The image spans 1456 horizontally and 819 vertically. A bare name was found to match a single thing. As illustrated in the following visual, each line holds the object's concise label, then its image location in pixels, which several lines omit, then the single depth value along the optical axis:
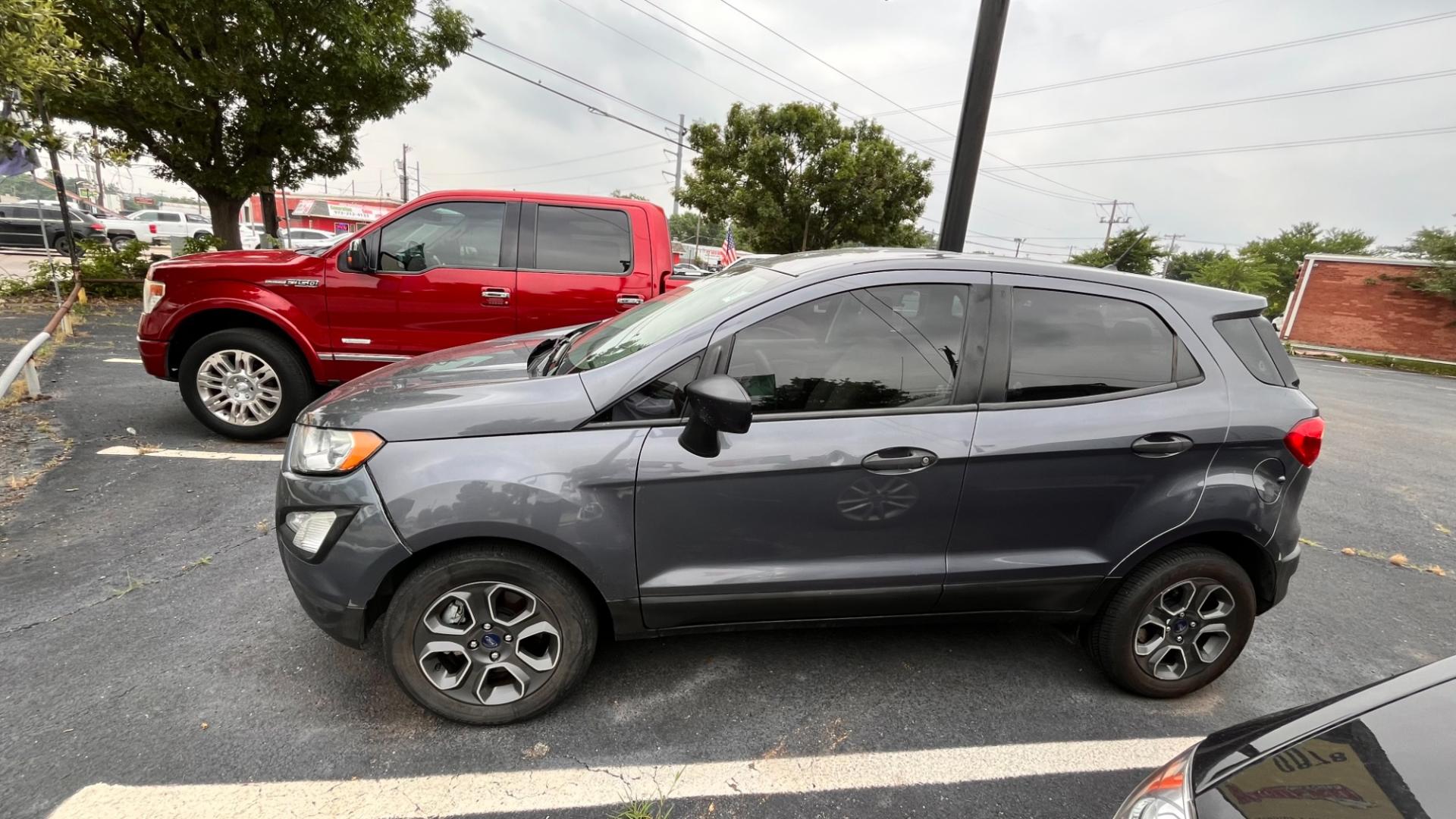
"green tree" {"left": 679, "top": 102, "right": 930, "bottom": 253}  21.11
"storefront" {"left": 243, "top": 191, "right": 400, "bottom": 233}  55.91
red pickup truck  4.79
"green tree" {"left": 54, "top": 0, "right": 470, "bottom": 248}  9.77
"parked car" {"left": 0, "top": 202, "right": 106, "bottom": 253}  19.92
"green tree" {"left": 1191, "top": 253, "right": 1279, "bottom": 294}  44.78
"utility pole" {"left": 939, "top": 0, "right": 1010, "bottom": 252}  4.73
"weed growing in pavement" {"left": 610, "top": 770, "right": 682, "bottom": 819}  2.01
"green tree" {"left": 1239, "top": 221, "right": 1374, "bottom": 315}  50.72
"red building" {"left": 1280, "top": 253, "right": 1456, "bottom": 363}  24.64
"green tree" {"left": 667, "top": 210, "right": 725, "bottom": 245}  75.38
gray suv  2.18
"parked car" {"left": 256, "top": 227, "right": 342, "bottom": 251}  26.10
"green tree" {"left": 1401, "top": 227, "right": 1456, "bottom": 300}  23.56
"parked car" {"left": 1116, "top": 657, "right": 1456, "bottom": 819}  1.19
